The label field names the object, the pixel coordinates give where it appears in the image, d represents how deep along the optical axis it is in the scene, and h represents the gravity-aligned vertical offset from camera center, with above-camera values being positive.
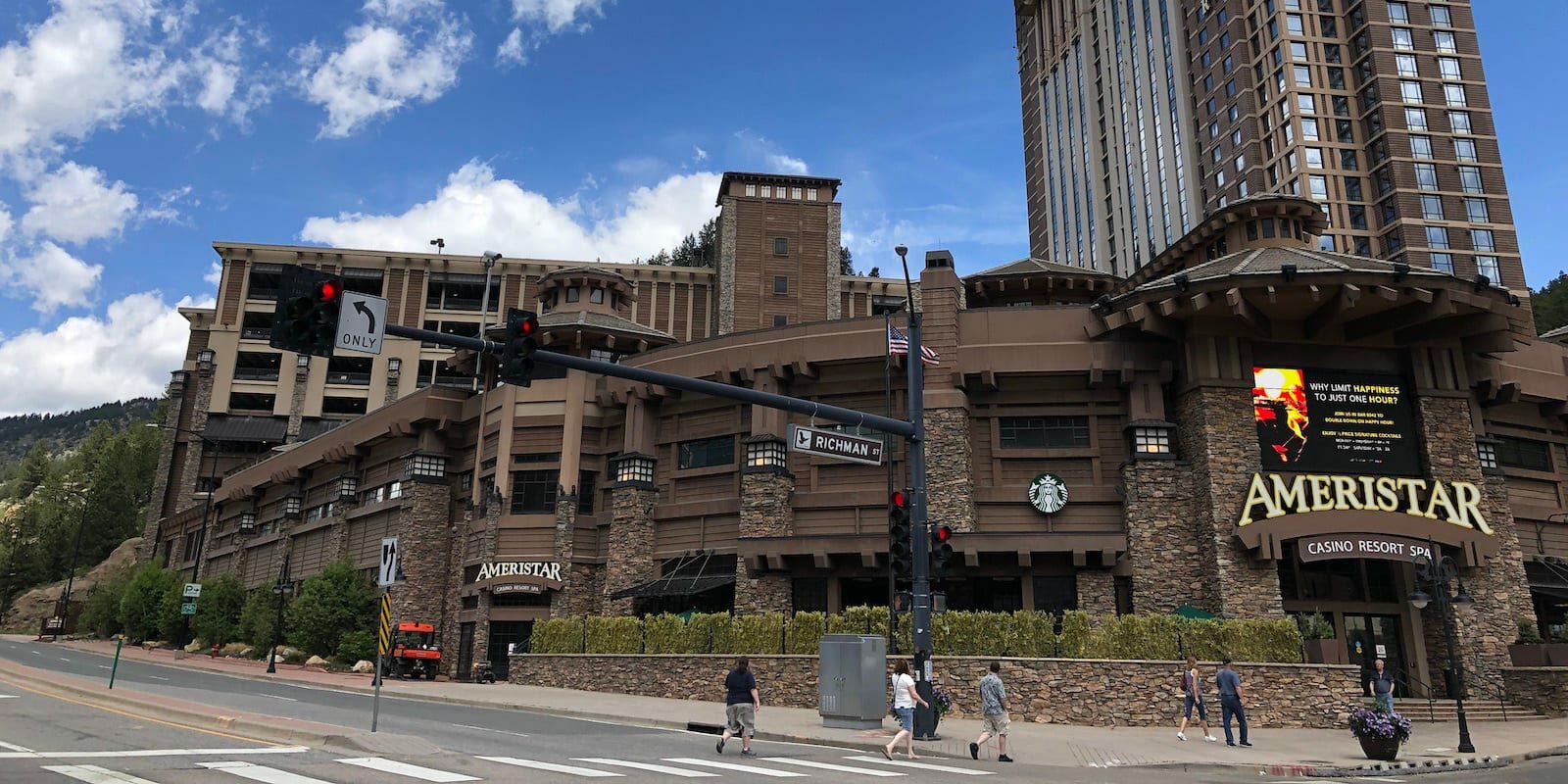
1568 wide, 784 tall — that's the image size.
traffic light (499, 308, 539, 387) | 13.70 +3.94
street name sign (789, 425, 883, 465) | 18.55 +3.70
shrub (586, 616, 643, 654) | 33.00 +0.26
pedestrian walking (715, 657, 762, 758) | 17.42 -1.03
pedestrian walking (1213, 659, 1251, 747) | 20.69 -0.89
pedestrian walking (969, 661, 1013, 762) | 18.06 -1.08
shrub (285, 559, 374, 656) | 48.16 +1.37
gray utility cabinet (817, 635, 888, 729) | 21.84 -0.76
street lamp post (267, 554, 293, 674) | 42.69 +2.27
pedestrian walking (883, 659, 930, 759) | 17.97 -0.92
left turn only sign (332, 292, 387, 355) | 12.50 +3.93
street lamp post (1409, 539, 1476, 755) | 20.62 +1.36
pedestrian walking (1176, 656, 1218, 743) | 21.20 -0.92
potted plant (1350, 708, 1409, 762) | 18.97 -1.44
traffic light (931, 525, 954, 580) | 19.88 +1.87
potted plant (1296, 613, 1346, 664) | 25.61 +0.12
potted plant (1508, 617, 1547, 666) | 30.05 +0.27
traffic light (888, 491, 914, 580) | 19.98 +2.10
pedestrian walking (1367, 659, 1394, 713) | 19.91 -0.71
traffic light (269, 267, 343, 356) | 11.89 +3.84
